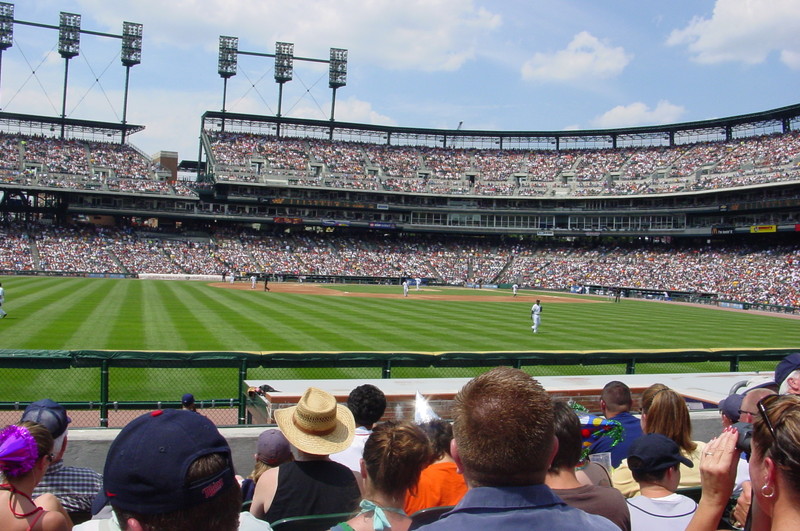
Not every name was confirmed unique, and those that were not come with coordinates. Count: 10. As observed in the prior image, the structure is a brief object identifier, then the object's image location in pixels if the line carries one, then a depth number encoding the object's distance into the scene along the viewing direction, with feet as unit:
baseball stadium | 84.53
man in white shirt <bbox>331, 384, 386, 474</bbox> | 20.51
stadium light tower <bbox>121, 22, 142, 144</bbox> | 264.11
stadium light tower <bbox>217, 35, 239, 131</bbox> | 278.87
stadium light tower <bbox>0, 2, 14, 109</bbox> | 245.65
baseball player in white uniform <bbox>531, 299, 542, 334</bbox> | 97.04
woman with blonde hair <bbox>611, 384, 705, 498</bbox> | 18.03
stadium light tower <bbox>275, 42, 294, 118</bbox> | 286.87
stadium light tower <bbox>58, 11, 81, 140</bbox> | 255.66
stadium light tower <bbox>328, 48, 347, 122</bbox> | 295.89
